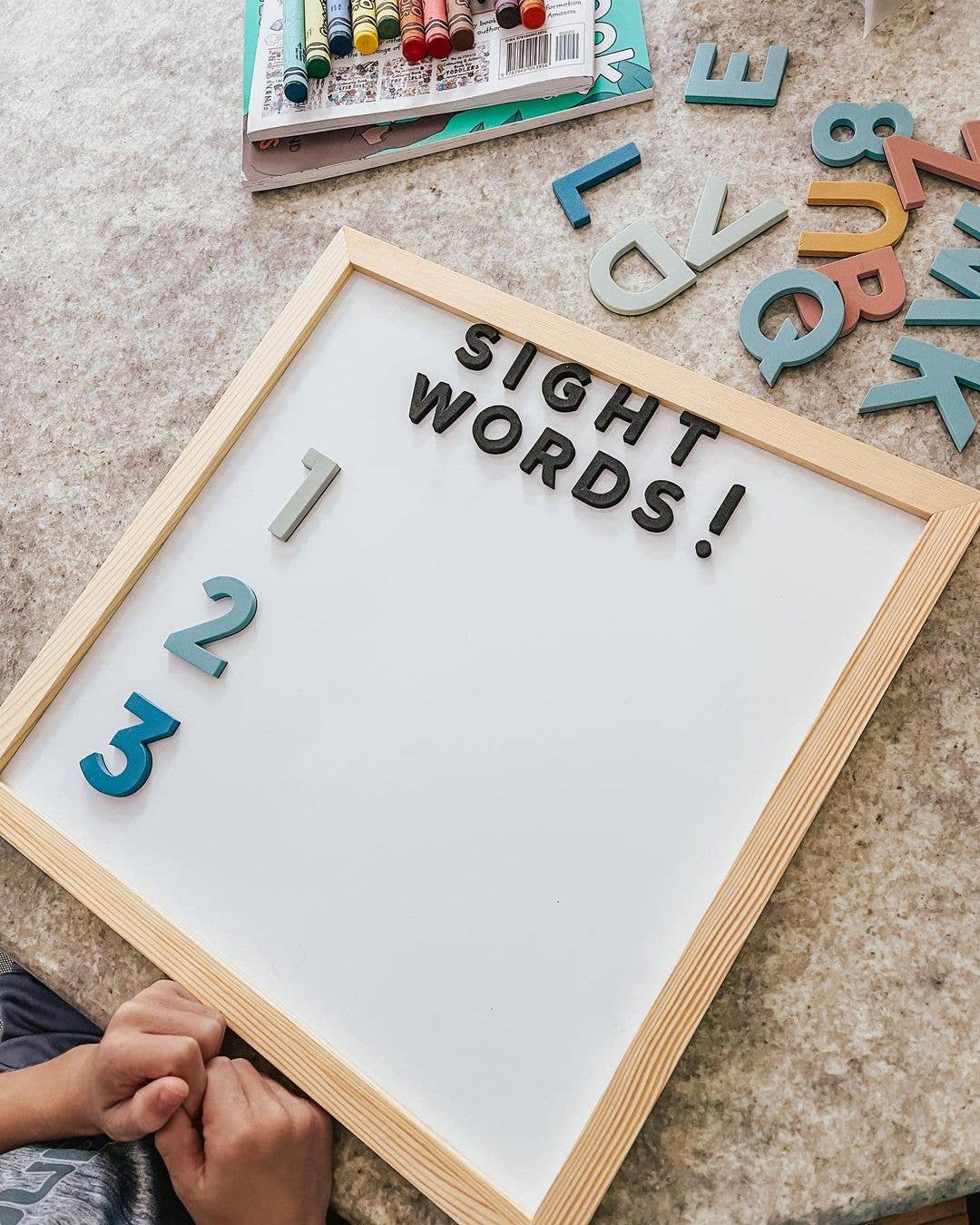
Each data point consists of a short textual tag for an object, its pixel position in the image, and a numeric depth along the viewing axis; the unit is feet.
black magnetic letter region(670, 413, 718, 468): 2.23
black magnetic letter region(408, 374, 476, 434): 2.41
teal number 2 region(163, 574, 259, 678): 2.33
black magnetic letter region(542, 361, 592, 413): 2.35
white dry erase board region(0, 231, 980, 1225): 1.89
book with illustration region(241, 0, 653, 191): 2.80
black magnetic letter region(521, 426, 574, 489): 2.30
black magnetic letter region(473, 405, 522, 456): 2.36
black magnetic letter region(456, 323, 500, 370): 2.45
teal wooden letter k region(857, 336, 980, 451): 2.25
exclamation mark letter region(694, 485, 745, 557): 2.15
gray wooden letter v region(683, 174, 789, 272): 2.51
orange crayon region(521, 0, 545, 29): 2.80
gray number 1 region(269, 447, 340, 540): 2.41
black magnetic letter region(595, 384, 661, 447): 2.28
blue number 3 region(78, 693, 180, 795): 2.25
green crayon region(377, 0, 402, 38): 2.91
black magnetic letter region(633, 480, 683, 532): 2.19
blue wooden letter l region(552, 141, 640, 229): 2.68
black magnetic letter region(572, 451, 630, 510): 2.24
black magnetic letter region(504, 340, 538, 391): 2.40
